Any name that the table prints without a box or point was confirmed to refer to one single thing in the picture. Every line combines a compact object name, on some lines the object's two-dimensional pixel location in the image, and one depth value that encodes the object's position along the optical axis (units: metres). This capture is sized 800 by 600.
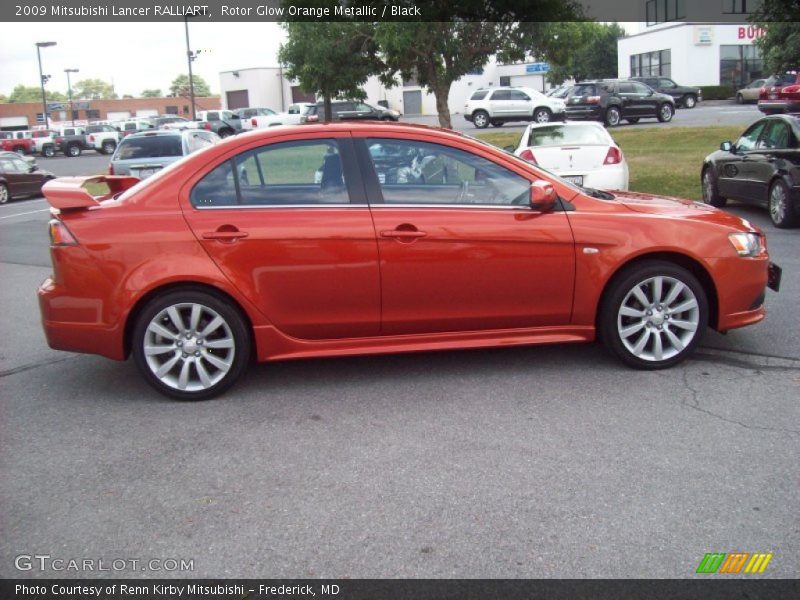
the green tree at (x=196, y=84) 162.50
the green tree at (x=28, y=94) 168.71
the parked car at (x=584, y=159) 11.25
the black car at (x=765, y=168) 10.18
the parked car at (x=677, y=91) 41.72
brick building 94.64
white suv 36.59
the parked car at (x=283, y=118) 42.85
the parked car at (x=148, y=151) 16.61
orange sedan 5.04
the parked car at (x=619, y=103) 32.94
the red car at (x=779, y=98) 27.11
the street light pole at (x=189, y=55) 40.19
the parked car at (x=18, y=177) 23.36
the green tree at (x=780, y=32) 12.80
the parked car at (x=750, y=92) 42.89
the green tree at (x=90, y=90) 184.50
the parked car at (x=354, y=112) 36.12
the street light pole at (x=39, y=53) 54.06
